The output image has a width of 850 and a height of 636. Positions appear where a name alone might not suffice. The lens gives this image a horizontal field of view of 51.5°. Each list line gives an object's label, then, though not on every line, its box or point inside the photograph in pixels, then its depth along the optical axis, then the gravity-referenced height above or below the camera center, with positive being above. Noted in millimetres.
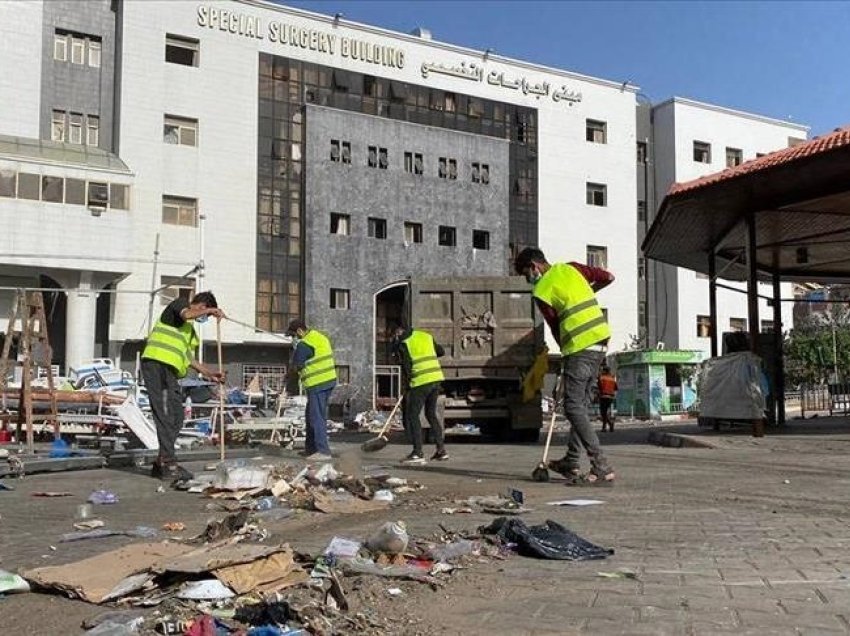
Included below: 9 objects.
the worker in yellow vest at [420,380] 11438 -15
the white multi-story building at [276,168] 31266 +9059
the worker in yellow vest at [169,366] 9062 +118
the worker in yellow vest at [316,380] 11188 -23
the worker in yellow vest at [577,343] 7941 +335
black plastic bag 4793 -908
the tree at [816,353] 30703 +1022
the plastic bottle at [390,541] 4637 -854
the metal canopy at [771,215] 12420 +2902
